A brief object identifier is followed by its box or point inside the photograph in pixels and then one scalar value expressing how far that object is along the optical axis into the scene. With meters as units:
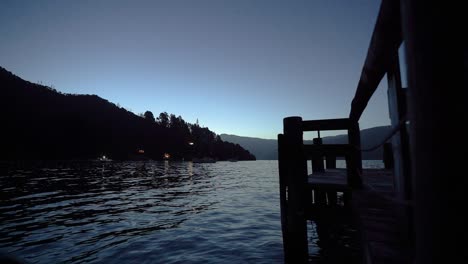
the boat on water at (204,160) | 136.32
